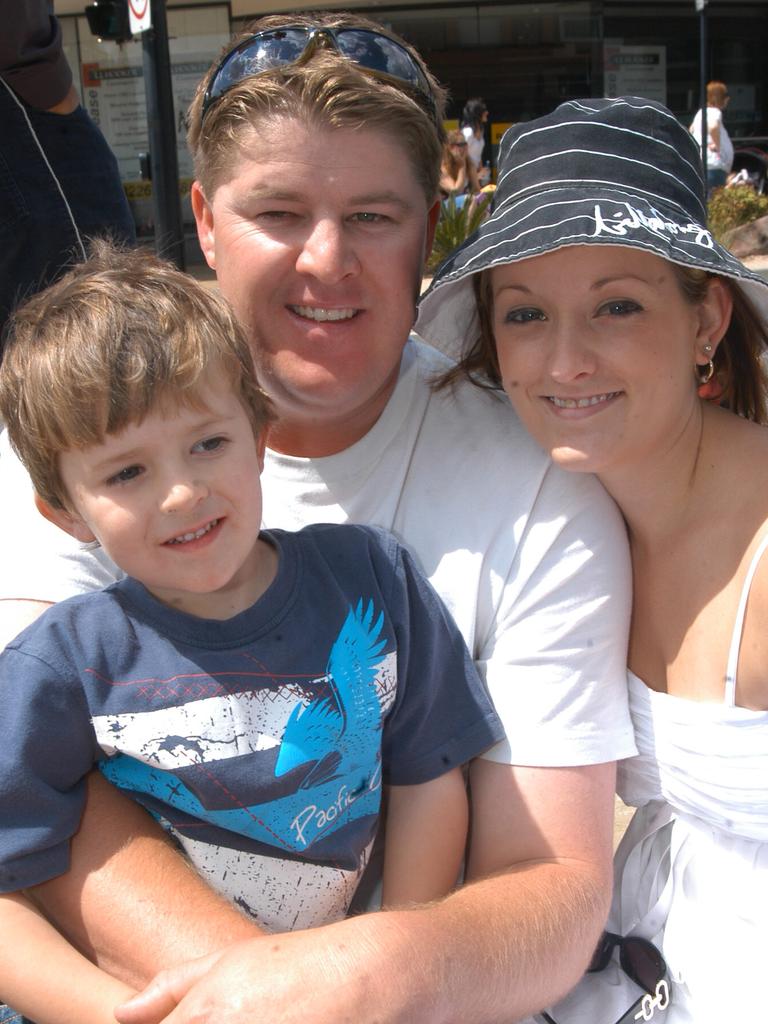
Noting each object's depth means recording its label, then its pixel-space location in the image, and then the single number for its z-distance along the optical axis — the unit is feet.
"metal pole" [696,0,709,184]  46.22
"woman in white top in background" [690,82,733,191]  50.03
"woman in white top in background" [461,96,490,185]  58.08
